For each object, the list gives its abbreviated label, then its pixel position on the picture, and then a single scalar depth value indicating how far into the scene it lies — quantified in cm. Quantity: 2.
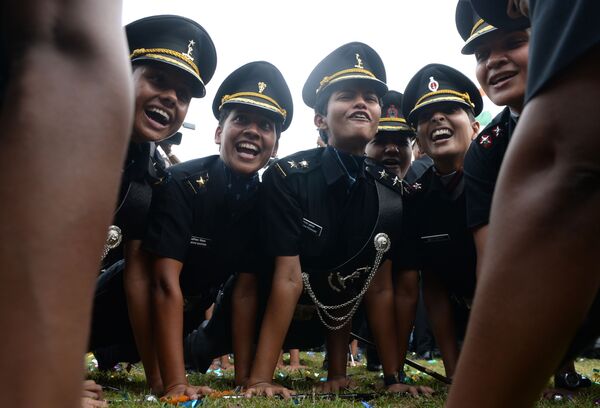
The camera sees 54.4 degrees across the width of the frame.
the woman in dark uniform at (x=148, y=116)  287
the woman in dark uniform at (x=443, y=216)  345
